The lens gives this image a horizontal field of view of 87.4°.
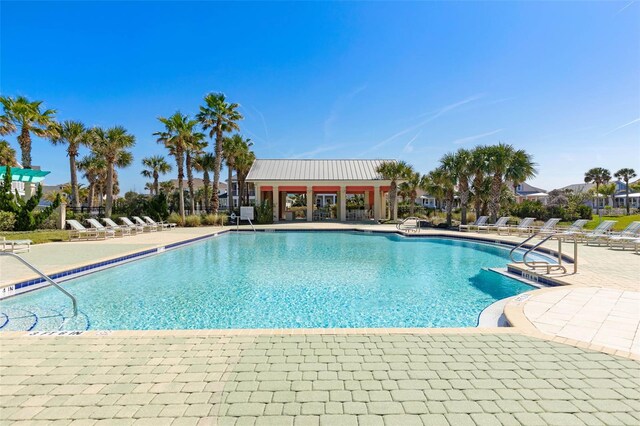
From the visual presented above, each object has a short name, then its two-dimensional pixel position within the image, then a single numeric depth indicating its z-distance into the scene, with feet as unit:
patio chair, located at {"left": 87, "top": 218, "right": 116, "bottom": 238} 52.67
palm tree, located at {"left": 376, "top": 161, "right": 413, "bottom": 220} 81.97
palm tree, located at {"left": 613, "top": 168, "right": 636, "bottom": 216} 165.99
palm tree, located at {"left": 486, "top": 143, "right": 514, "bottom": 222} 67.51
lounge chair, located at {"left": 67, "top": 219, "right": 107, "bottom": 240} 51.19
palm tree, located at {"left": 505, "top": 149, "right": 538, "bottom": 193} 68.74
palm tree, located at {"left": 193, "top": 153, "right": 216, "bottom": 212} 104.58
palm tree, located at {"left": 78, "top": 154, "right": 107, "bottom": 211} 101.35
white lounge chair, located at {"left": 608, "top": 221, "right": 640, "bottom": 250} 37.73
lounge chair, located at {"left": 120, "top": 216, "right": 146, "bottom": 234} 60.08
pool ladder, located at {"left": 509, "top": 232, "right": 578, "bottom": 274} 24.31
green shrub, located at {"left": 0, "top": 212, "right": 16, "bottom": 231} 53.88
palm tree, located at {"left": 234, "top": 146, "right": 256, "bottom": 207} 97.91
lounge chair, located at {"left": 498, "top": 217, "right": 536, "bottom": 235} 55.70
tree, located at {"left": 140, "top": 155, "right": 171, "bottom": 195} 117.72
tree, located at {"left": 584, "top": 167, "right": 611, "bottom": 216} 171.22
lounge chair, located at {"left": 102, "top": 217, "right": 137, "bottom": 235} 56.01
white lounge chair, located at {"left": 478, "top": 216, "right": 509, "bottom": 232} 57.93
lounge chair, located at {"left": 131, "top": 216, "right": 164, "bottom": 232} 64.69
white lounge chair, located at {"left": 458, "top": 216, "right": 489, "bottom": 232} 63.09
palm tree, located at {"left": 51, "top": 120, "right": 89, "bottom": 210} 75.15
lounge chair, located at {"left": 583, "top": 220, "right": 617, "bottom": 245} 42.37
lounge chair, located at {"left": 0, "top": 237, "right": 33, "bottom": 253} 35.53
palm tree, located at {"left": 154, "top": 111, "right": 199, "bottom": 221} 76.64
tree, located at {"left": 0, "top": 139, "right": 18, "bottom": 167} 82.44
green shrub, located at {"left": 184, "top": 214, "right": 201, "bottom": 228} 78.84
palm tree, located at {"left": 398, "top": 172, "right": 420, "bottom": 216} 86.91
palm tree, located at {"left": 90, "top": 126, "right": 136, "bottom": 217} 72.08
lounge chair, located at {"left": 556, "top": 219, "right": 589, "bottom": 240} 46.98
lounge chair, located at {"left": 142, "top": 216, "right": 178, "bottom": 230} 68.03
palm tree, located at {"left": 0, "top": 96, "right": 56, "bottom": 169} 65.31
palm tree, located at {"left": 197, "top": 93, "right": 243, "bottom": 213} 82.02
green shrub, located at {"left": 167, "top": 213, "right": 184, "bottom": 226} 78.79
